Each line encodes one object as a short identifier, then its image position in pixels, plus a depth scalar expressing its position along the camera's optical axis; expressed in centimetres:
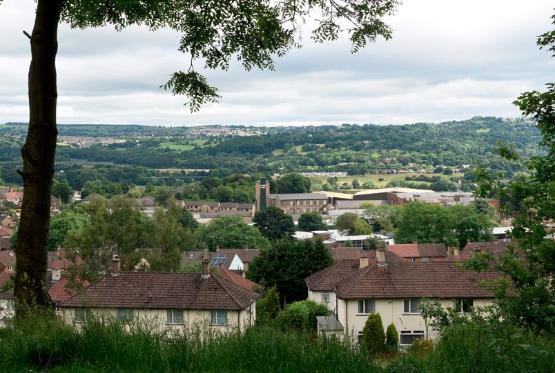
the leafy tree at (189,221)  9689
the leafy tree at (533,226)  1175
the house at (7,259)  6234
